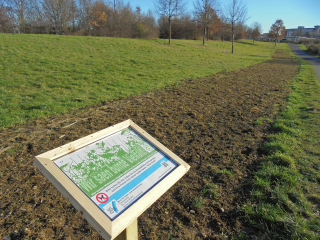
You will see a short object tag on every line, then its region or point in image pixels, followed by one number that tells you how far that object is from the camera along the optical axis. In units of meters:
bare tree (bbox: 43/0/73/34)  34.78
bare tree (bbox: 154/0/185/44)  25.48
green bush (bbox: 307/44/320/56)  34.60
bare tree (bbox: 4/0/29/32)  31.53
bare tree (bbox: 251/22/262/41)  61.00
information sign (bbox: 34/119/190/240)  1.41
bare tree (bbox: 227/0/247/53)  28.23
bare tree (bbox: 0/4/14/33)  28.38
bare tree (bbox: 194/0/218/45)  29.56
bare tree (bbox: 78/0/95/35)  38.32
